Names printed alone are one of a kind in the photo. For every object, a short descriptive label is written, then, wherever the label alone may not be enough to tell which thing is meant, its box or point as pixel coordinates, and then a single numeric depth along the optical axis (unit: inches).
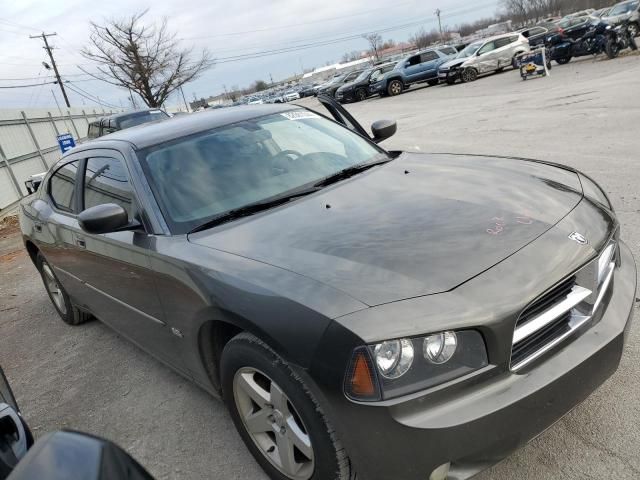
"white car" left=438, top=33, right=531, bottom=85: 951.6
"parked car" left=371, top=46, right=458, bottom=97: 1078.4
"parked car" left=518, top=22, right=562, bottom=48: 1068.5
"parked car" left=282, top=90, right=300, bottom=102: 1829.5
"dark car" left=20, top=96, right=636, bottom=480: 68.1
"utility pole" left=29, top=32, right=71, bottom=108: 1875.5
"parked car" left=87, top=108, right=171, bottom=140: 580.7
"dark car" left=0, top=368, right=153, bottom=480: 42.9
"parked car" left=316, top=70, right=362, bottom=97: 1407.5
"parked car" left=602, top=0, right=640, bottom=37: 877.2
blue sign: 639.1
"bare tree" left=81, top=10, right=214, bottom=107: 1274.6
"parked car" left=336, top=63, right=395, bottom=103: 1170.0
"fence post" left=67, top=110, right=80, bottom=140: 1041.5
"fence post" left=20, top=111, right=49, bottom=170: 707.4
